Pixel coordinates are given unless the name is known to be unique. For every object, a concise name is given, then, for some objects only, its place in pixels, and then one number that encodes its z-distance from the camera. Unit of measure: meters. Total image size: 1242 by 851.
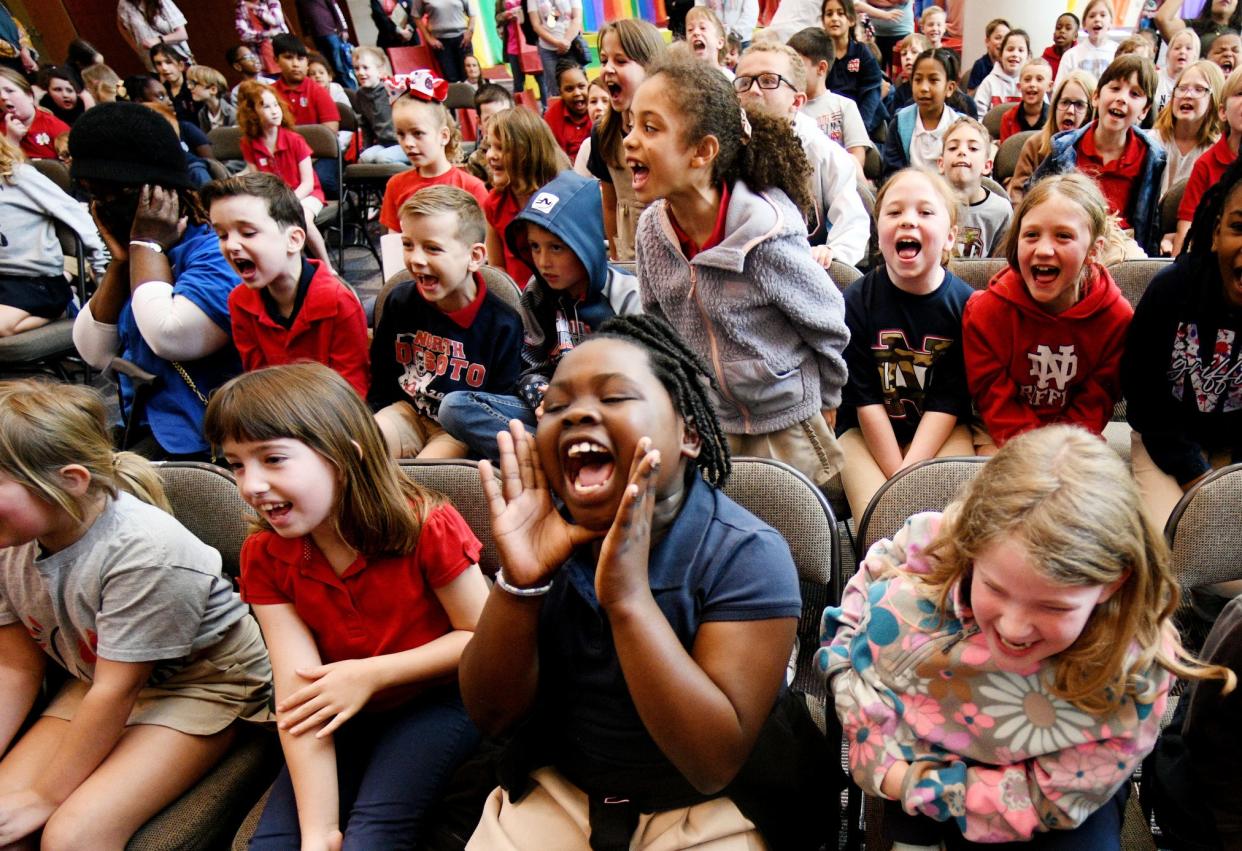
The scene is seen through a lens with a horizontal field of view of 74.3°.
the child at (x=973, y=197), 2.84
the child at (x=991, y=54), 6.14
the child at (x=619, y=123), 2.96
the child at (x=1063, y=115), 3.58
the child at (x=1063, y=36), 6.25
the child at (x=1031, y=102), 4.42
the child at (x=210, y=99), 6.26
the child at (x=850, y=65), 5.03
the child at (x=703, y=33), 3.89
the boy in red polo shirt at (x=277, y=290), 2.05
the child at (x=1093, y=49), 5.50
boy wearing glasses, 2.77
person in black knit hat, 2.06
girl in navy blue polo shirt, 0.96
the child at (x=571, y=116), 4.35
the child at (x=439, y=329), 2.13
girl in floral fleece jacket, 0.96
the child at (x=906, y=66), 5.46
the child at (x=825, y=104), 3.80
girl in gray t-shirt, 1.28
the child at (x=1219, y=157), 2.97
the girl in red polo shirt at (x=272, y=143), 4.42
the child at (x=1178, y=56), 4.75
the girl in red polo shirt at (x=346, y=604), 1.25
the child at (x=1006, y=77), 5.65
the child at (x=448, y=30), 6.93
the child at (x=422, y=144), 3.32
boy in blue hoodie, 2.01
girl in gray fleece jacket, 1.81
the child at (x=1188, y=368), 1.66
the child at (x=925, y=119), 3.90
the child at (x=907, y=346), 1.97
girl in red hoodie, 1.80
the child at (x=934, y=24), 6.80
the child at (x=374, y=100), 5.80
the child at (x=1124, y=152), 3.12
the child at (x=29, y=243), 3.04
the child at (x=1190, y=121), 3.43
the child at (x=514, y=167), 2.93
